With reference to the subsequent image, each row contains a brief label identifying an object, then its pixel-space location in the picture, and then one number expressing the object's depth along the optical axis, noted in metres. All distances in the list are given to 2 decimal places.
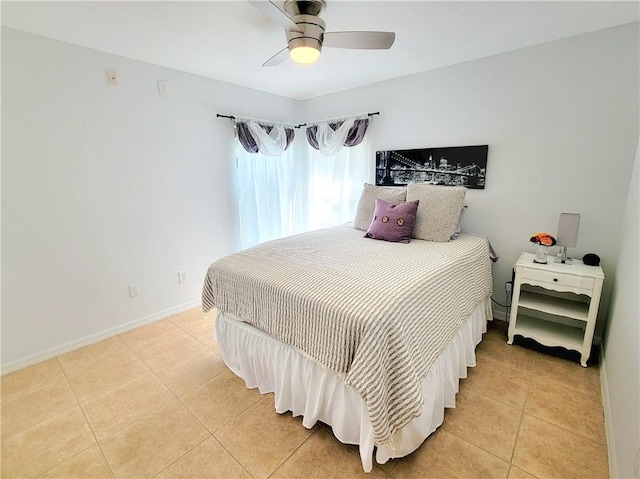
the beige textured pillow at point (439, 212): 2.43
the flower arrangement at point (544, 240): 2.15
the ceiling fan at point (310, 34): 1.63
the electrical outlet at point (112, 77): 2.33
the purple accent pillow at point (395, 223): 2.45
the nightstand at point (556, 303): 2.01
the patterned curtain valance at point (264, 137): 3.24
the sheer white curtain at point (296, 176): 3.38
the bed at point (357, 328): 1.25
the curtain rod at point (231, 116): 3.08
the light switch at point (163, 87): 2.62
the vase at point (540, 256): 2.21
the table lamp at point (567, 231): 2.13
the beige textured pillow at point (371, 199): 2.78
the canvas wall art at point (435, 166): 2.68
